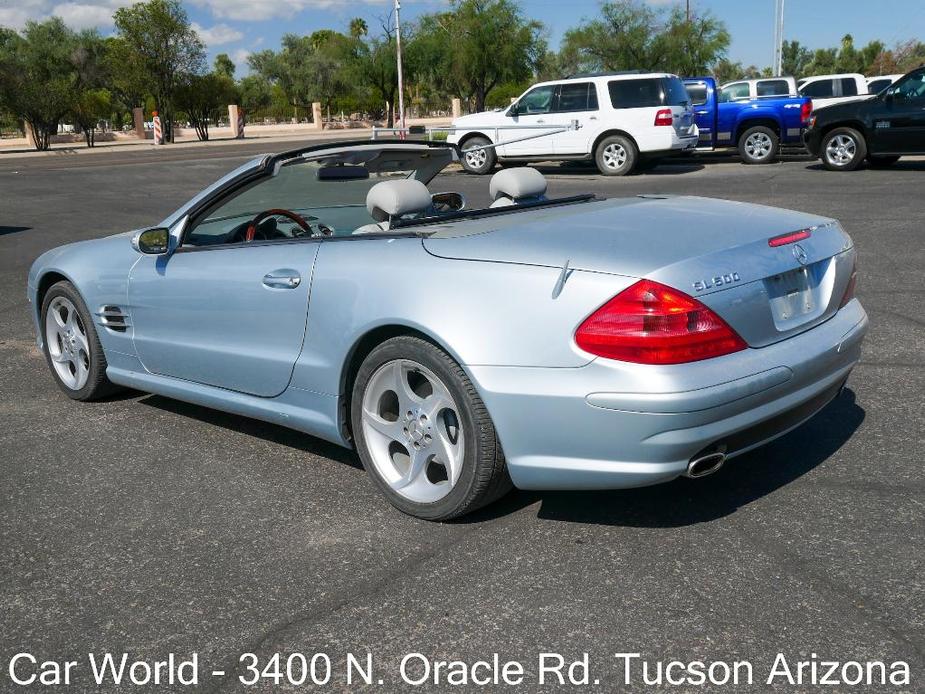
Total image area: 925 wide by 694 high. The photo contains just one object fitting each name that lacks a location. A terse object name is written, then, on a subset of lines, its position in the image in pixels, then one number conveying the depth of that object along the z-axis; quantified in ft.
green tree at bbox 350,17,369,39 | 314.76
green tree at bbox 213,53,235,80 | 355.01
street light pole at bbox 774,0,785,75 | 135.13
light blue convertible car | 10.64
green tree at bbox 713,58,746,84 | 264.91
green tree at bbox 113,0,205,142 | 177.68
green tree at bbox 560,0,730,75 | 175.63
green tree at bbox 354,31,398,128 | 235.81
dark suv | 56.39
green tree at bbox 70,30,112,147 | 206.84
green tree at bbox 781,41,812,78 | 333.21
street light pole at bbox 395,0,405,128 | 162.96
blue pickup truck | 68.13
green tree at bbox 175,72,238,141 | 189.96
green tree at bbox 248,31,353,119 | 258.16
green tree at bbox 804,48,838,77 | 322.55
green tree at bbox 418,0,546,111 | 189.37
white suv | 63.87
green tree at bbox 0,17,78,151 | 161.89
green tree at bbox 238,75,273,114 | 286.25
